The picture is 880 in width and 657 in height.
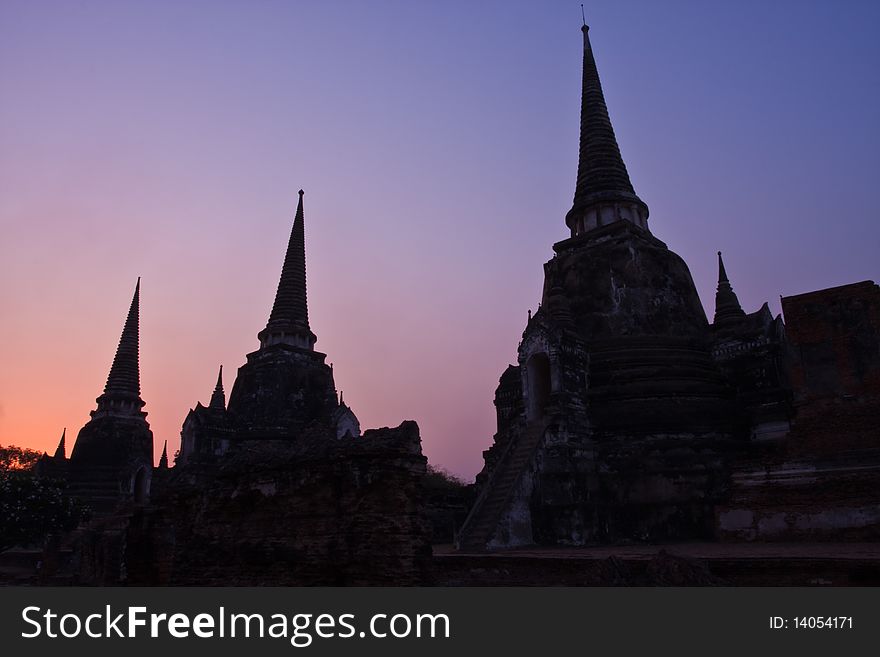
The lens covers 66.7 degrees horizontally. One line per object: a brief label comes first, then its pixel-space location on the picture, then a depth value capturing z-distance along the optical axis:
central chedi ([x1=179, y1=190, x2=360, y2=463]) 29.94
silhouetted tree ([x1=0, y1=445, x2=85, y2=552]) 26.91
